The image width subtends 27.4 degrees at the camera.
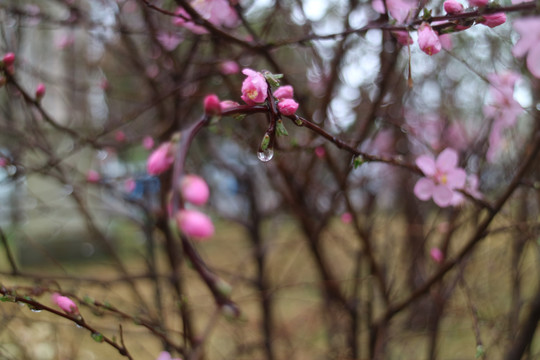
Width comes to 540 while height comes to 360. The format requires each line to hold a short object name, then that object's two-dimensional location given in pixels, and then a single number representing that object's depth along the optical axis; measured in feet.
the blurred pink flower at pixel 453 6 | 1.24
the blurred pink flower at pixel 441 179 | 1.44
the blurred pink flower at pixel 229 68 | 2.09
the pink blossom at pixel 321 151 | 1.65
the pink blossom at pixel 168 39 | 1.96
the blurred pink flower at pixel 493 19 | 1.22
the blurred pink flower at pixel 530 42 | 1.08
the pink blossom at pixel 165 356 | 1.32
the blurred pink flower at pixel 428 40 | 1.23
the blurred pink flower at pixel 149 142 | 2.23
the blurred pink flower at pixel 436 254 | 1.75
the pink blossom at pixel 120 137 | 2.37
